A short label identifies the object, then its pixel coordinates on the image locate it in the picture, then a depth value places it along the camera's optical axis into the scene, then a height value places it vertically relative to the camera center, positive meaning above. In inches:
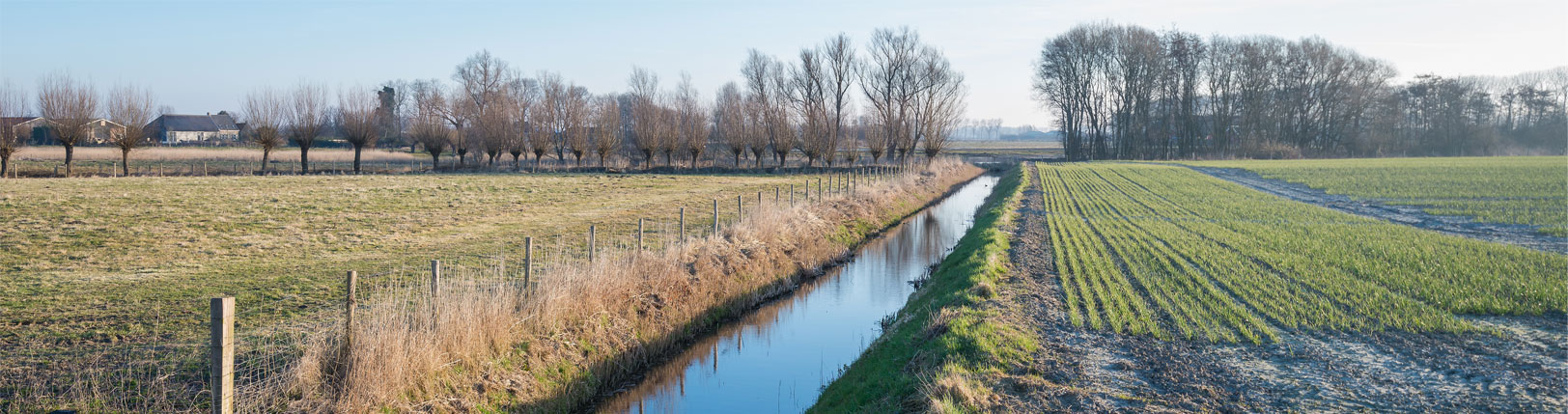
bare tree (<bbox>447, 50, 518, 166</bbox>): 2450.3 +249.4
